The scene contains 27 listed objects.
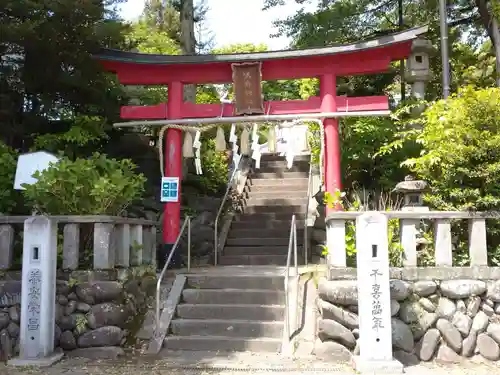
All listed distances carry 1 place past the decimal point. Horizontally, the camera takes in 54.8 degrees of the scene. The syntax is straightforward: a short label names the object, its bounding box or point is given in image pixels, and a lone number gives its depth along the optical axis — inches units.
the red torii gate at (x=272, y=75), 399.5
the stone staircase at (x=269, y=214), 442.9
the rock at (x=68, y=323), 265.9
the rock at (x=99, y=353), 258.1
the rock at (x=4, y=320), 264.7
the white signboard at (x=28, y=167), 304.2
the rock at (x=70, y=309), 269.7
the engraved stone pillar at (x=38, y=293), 248.4
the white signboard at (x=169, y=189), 405.7
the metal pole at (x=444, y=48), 358.0
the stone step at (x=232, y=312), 281.7
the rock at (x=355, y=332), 244.7
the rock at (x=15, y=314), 266.8
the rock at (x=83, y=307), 269.2
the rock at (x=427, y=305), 251.1
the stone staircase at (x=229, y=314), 265.7
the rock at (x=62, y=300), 270.8
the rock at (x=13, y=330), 263.9
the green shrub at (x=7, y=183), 321.4
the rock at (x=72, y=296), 271.6
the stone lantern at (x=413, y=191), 295.0
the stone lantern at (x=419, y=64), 441.1
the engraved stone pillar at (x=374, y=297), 226.1
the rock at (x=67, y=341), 264.2
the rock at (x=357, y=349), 240.5
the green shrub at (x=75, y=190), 280.1
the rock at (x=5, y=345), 258.5
